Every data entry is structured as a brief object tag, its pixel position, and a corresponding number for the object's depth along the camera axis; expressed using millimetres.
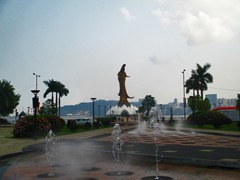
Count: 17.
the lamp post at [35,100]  22422
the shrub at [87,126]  38881
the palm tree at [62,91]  80631
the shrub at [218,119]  34094
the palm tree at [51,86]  79062
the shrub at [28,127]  25047
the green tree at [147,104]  130550
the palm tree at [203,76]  68562
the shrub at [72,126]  33250
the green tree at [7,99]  64500
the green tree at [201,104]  62562
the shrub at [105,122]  47275
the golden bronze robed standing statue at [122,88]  83938
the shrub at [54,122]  29447
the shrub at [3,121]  68550
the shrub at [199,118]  36969
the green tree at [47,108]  76162
